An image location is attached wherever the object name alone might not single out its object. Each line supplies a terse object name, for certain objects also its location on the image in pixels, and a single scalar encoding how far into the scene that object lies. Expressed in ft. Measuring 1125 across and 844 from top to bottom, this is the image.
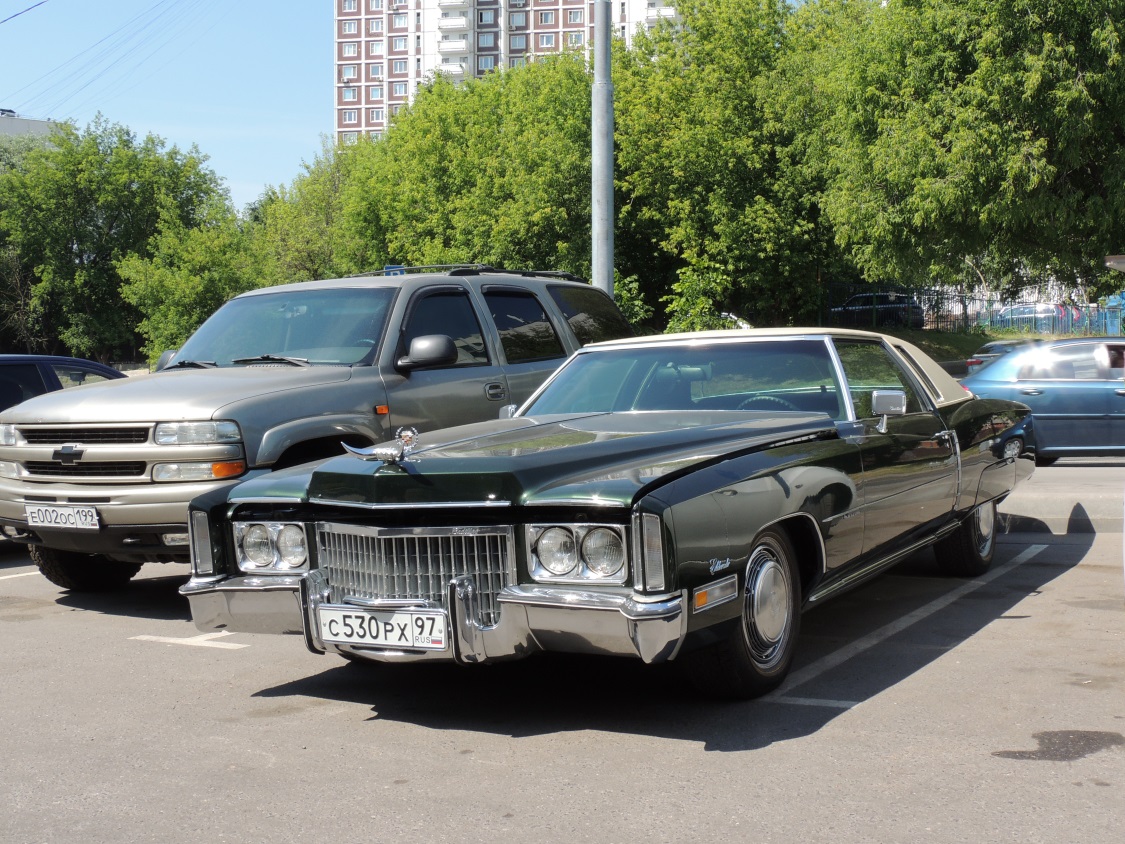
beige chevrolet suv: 22.15
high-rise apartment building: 380.78
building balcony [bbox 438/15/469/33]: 385.70
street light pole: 47.93
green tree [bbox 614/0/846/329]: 122.72
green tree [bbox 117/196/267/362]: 153.99
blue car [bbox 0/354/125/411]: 33.53
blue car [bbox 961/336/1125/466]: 44.11
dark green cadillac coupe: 13.91
